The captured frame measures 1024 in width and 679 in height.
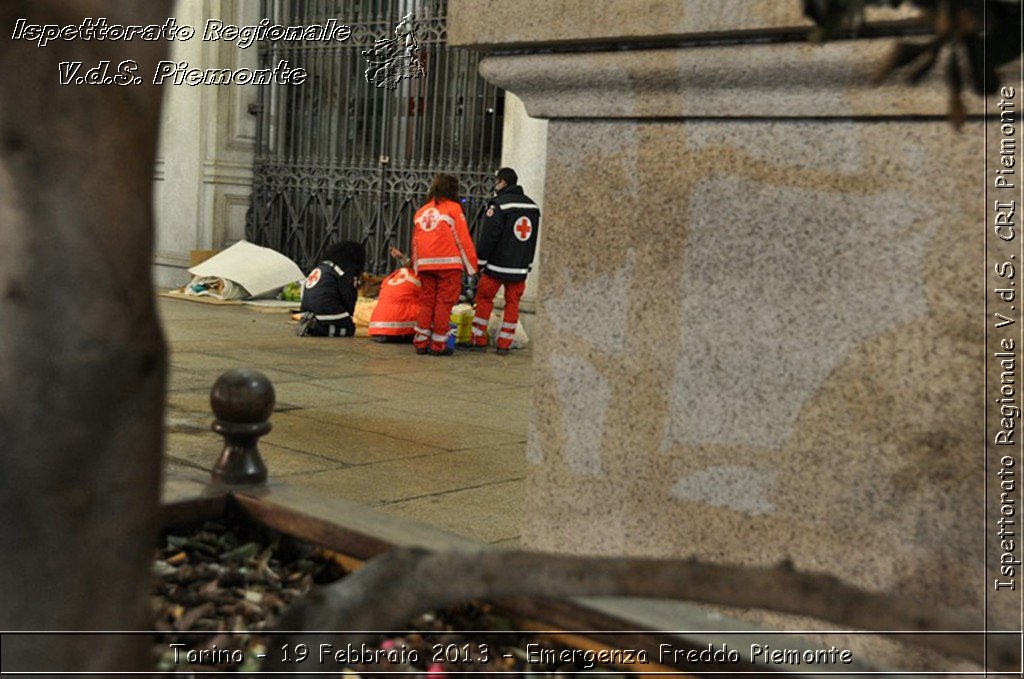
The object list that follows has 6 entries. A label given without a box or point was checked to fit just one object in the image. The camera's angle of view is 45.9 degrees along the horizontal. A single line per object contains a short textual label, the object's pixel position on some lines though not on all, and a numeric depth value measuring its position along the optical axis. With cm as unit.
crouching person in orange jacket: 1191
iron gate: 1451
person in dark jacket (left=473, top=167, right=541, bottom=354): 1152
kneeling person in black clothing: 1185
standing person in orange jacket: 1129
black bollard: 306
